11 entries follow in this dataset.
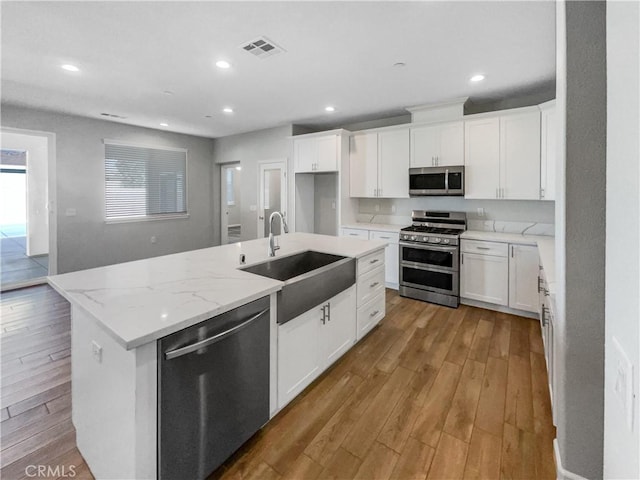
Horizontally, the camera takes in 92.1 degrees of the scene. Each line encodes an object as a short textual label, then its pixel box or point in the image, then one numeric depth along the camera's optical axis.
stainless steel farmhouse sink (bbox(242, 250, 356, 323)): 1.90
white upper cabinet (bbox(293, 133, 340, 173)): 4.96
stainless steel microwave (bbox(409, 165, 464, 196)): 4.02
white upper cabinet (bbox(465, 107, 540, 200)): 3.57
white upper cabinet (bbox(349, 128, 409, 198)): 4.53
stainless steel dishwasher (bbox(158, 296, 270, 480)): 1.26
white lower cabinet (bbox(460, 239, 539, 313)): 3.45
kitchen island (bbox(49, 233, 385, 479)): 1.19
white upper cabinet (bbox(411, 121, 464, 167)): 4.05
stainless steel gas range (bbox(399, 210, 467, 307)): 3.87
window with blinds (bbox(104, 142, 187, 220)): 5.56
